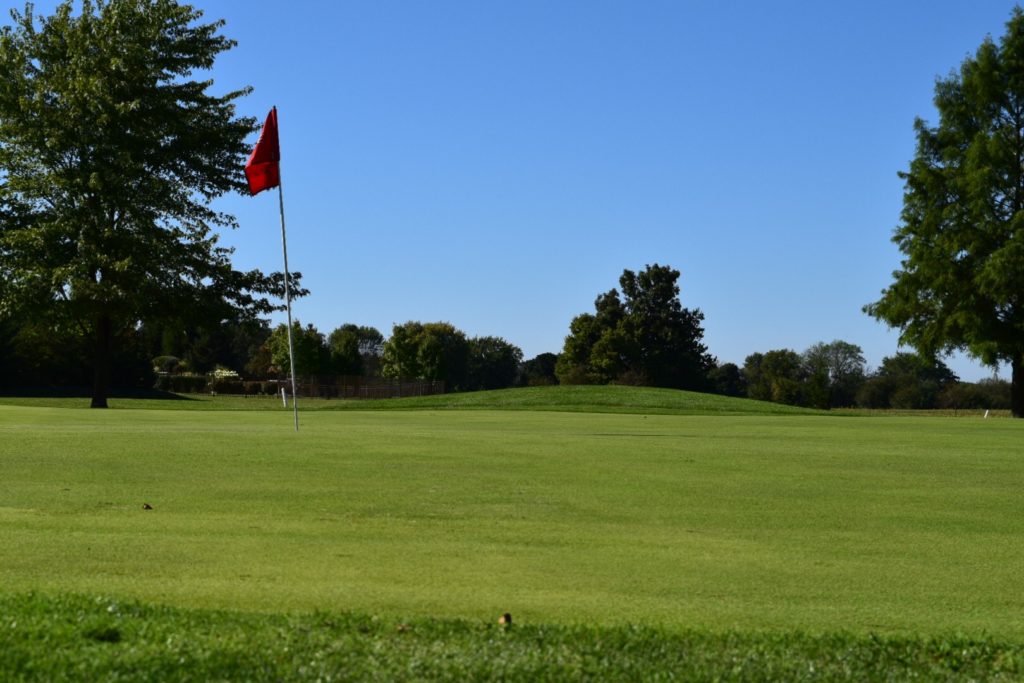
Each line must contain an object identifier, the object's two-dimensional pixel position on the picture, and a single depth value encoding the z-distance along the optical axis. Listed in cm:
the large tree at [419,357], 11056
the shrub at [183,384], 7500
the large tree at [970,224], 4453
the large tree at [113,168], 3769
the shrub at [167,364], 9681
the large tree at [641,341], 9694
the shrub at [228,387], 7650
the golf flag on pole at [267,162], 2103
